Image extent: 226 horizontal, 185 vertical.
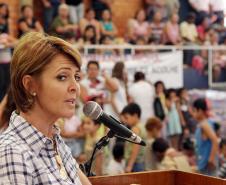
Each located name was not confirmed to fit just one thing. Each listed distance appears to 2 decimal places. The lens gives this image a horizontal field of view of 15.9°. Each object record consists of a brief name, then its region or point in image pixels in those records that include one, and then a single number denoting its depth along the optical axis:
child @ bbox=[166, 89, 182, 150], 10.07
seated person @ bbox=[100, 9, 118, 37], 11.13
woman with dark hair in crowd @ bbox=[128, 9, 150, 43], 11.61
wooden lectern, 3.50
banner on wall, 9.24
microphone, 3.02
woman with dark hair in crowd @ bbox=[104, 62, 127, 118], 8.93
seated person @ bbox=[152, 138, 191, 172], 7.42
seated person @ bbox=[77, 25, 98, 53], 10.09
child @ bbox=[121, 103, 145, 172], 7.74
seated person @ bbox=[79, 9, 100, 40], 10.40
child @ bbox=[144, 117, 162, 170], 7.60
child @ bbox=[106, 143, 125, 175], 7.65
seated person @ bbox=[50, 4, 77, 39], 10.05
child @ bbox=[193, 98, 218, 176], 7.98
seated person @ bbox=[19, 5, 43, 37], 9.61
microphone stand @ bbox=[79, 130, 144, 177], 3.18
